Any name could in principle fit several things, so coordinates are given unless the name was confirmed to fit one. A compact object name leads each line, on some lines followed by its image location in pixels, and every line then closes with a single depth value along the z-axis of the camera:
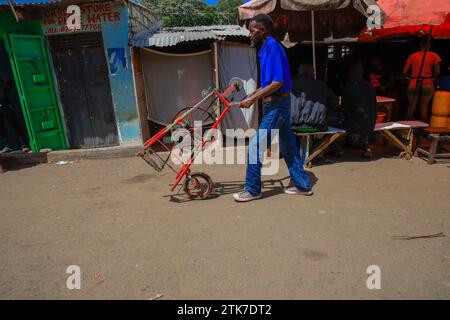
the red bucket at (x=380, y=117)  6.28
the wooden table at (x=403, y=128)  5.53
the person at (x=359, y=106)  5.34
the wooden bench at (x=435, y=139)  5.27
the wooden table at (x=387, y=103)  6.45
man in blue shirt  3.64
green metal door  6.19
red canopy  4.61
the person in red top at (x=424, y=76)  6.37
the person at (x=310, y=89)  5.02
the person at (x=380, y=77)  8.77
